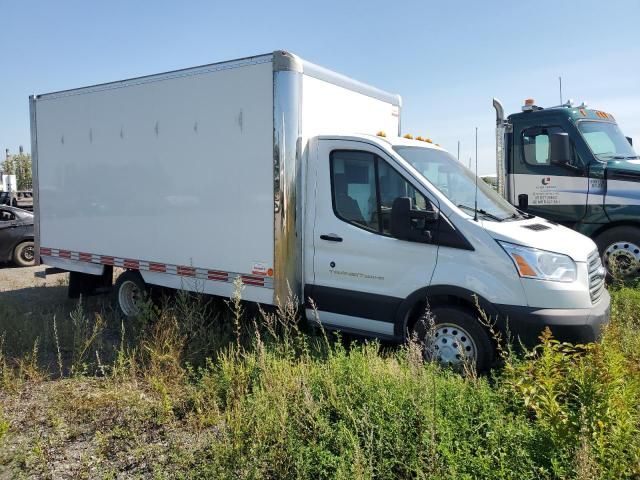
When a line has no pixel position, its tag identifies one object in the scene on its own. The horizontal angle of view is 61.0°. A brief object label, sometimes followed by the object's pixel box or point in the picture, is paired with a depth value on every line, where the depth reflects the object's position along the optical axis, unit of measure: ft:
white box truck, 15.17
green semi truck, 25.49
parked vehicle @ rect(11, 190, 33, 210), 64.26
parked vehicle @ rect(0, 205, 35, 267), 41.27
